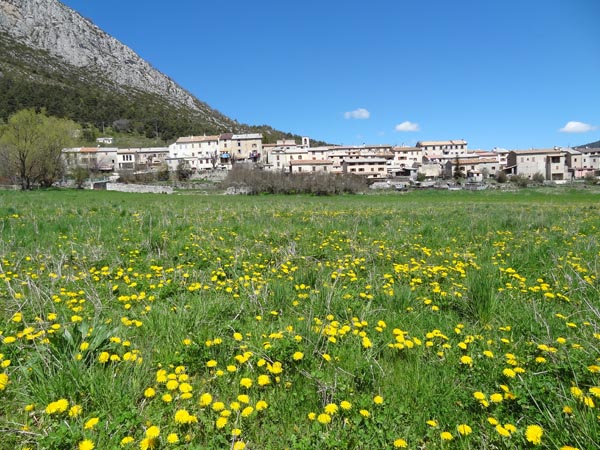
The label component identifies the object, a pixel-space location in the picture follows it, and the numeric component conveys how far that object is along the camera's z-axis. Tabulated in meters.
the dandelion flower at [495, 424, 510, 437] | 1.99
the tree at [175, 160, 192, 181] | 97.79
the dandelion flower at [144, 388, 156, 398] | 2.40
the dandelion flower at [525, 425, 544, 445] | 1.96
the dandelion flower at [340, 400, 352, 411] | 2.29
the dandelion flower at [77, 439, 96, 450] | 1.93
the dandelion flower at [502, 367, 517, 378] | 2.60
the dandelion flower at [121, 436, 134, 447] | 1.98
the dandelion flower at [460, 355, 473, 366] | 2.84
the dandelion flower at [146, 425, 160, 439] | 2.02
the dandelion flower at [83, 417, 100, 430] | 2.05
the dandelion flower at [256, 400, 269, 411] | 2.29
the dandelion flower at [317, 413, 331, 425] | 2.18
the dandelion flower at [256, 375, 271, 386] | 2.56
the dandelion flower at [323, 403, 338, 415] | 2.26
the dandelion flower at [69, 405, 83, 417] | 2.20
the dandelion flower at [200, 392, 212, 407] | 2.31
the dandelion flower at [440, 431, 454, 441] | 2.09
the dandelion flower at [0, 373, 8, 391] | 2.43
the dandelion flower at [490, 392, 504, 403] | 2.29
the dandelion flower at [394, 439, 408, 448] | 2.00
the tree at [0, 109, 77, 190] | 51.25
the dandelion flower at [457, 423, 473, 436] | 2.08
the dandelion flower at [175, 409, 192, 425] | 2.12
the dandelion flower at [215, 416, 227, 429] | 2.12
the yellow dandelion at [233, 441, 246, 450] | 1.98
